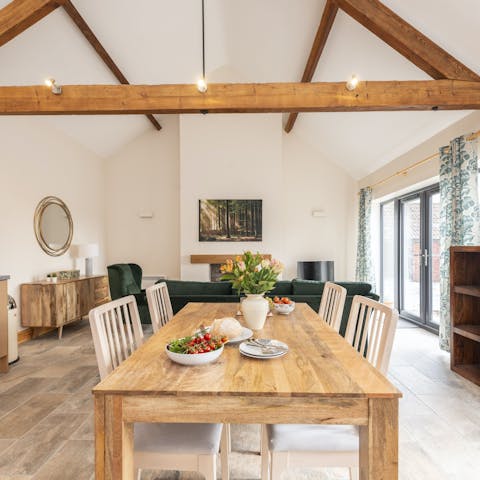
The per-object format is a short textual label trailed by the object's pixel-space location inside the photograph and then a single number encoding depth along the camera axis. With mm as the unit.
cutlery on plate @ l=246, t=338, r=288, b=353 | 1369
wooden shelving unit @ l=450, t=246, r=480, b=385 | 3039
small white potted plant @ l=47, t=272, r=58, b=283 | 4444
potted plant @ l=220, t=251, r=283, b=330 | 1725
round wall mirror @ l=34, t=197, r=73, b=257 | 4637
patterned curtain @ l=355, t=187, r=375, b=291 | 5773
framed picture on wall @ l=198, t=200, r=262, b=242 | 6355
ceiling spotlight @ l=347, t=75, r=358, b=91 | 3007
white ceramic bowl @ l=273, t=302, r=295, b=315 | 2141
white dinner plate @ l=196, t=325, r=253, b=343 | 1526
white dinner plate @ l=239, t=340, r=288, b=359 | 1297
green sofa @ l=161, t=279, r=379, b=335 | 3225
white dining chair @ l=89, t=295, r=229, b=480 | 1208
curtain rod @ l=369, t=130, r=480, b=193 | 3137
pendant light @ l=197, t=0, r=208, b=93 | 3044
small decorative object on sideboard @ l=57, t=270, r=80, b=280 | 4747
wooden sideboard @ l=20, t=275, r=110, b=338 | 4152
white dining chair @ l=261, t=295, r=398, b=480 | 1227
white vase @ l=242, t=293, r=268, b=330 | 1742
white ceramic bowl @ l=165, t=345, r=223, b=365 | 1196
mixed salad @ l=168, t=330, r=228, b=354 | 1236
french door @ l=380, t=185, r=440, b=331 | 4547
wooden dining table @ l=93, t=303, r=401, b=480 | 1003
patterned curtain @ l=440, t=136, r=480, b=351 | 3191
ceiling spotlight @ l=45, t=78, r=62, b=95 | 3049
